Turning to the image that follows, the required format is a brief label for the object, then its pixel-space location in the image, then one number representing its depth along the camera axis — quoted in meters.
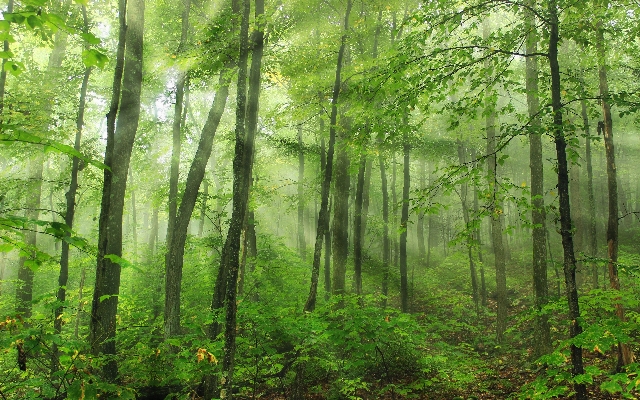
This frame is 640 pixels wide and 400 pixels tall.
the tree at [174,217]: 9.77
